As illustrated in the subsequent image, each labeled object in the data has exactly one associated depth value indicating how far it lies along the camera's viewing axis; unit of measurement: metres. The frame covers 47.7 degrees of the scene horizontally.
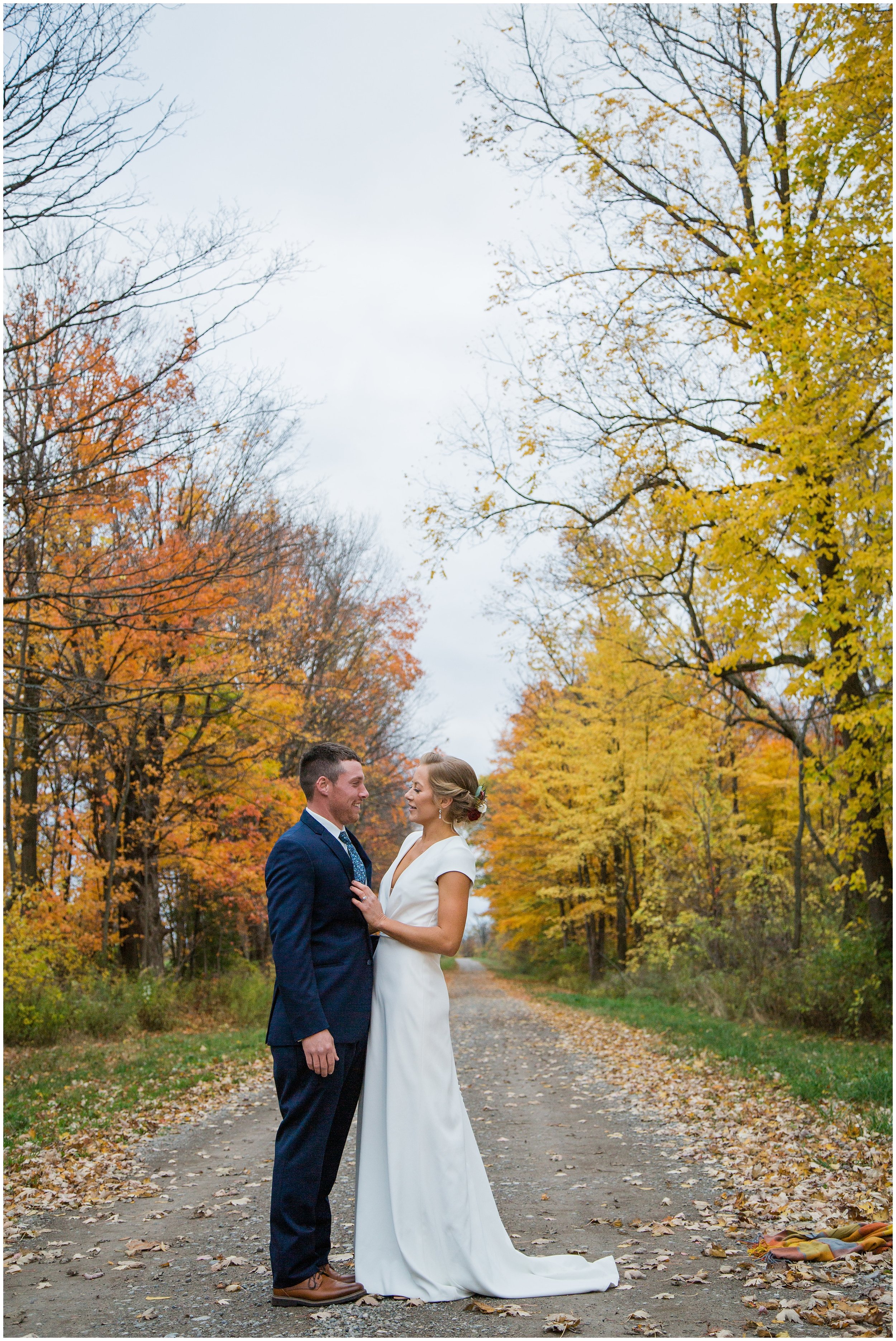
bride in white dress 4.06
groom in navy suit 3.95
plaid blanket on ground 4.28
